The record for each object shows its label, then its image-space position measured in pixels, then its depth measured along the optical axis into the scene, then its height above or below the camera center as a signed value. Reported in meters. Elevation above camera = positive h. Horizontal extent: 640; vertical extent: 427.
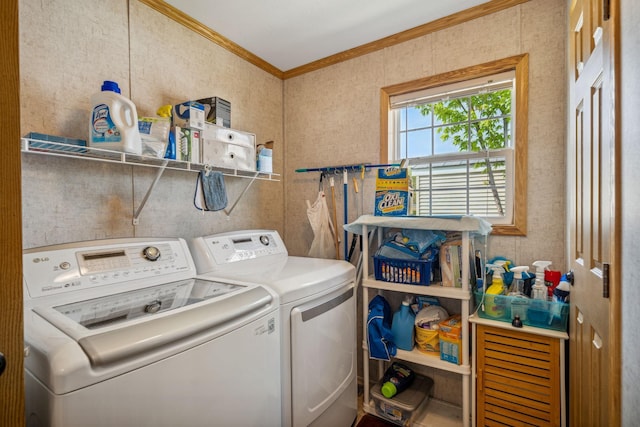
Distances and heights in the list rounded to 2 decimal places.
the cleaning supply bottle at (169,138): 1.56 +0.38
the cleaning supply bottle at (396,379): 1.86 -1.06
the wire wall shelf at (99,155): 1.22 +0.26
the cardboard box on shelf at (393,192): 1.81 +0.11
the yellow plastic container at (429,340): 1.73 -0.74
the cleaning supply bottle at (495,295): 1.55 -0.44
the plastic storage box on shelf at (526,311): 1.43 -0.49
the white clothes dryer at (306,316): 1.32 -0.50
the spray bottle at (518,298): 1.49 -0.43
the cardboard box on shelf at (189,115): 1.64 +0.52
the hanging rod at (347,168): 2.19 +0.32
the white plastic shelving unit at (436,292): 1.58 -0.45
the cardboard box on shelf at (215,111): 1.81 +0.60
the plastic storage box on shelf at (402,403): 1.80 -1.14
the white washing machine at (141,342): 0.72 -0.35
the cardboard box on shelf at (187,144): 1.60 +0.36
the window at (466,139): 1.80 +0.48
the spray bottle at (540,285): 1.50 -0.37
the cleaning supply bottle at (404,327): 1.79 -0.69
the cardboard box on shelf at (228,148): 1.73 +0.38
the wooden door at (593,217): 0.75 -0.03
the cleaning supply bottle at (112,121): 1.32 +0.40
